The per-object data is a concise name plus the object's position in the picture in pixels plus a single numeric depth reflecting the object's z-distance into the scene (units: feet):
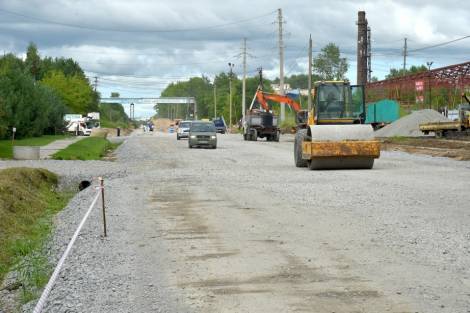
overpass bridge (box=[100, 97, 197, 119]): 591.37
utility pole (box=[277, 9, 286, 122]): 248.44
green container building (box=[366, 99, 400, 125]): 221.87
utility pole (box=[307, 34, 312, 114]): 230.27
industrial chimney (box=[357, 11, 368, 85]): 227.40
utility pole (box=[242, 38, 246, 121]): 315.06
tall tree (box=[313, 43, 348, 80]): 496.64
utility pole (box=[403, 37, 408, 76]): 383.08
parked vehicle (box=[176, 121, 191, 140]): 209.67
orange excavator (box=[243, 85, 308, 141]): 192.85
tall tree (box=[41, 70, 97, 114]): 293.64
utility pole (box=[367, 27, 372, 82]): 282.15
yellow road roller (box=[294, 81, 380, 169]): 82.89
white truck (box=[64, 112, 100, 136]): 253.65
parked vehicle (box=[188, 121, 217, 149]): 146.00
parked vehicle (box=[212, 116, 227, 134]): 318.86
